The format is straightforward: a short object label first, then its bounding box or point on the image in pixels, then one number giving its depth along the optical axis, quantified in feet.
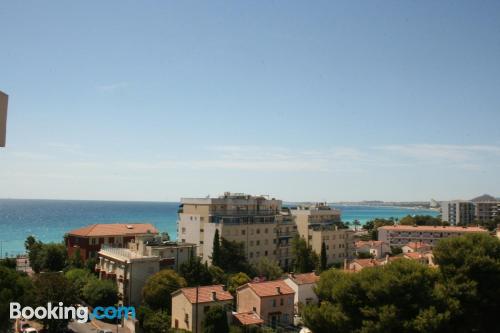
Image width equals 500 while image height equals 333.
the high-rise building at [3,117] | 20.37
